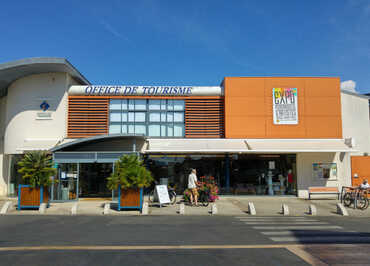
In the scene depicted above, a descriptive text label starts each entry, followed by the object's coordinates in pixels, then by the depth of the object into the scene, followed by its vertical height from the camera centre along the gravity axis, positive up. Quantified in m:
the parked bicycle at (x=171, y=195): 15.22 -1.43
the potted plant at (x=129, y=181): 12.80 -0.65
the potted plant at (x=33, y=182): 13.26 -0.72
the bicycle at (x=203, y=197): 14.60 -1.45
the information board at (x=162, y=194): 13.94 -1.27
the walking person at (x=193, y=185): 14.06 -0.88
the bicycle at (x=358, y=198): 14.33 -1.49
